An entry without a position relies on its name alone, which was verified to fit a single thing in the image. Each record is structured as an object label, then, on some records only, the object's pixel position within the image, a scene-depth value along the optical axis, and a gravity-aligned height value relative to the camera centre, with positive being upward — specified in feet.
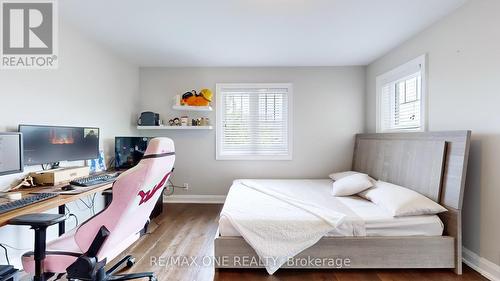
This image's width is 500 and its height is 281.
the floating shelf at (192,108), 13.05 +1.64
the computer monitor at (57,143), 6.86 -0.19
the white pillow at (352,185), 9.36 -1.82
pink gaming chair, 4.30 -1.65
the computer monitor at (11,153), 5.73 -0.39
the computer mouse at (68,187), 6.54 -1.37
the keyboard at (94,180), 7.02 -1.32
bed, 6.89 -2.89
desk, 4.51 -1.45
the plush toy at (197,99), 13.07 +2.11
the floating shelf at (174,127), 13.16 +0.58
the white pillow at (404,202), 7.05 -1.92
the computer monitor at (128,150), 11.02 -0.60
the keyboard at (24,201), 4.70 -1.38
